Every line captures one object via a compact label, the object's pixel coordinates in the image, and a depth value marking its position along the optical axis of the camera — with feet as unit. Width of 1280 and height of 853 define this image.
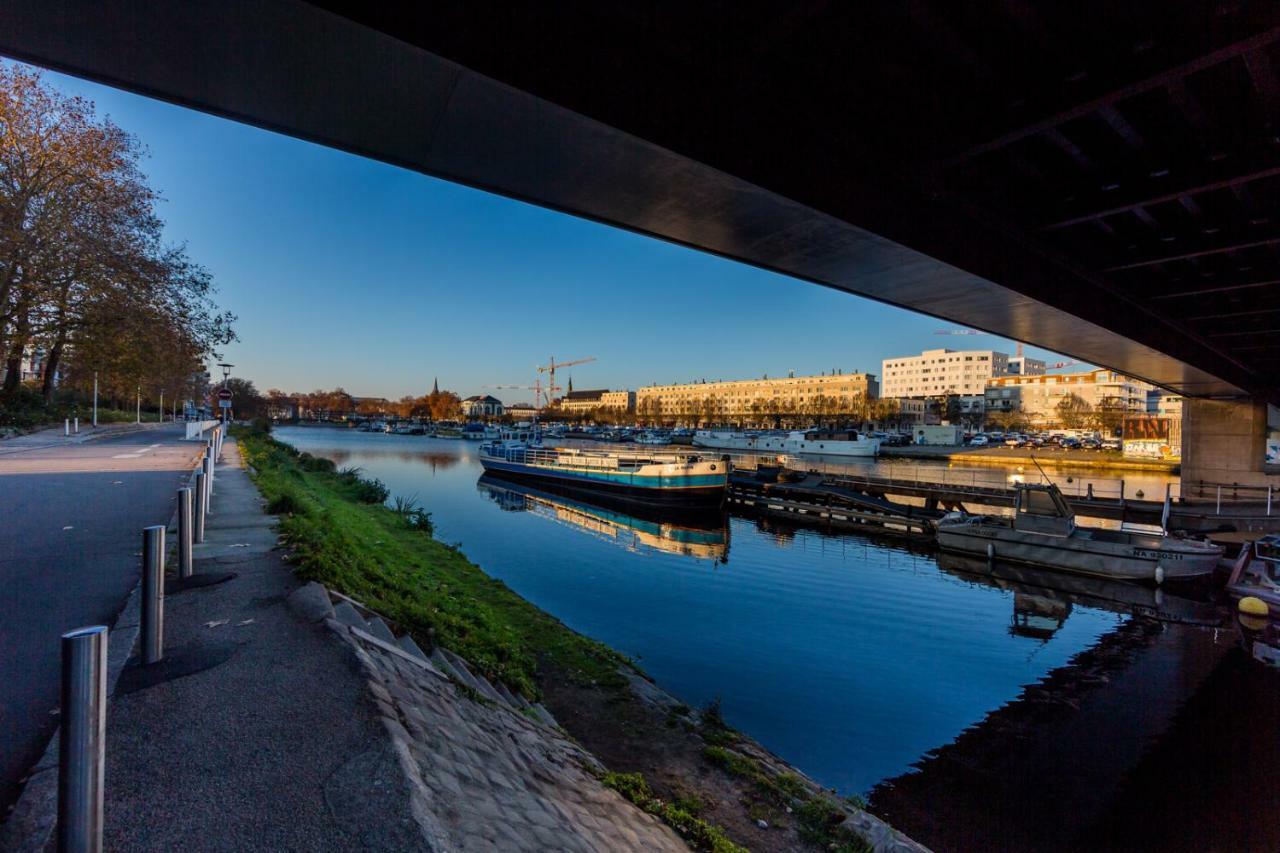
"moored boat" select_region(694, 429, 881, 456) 244.22
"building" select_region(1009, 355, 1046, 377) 613.11
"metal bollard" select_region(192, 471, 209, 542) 27.73
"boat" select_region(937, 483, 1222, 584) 61.26
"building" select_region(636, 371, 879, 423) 463.42
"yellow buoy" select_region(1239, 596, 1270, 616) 50.85
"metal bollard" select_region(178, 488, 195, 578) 21.47
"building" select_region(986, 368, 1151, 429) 377.91
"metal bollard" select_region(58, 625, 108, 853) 7.34
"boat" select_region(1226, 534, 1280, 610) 51.90
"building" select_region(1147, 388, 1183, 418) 397.80
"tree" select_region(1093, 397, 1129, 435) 307.37
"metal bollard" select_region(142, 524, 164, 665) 14.10
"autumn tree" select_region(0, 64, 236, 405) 68.74
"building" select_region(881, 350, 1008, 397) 555.69
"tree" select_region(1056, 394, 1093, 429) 338.71
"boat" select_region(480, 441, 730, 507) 111.75
